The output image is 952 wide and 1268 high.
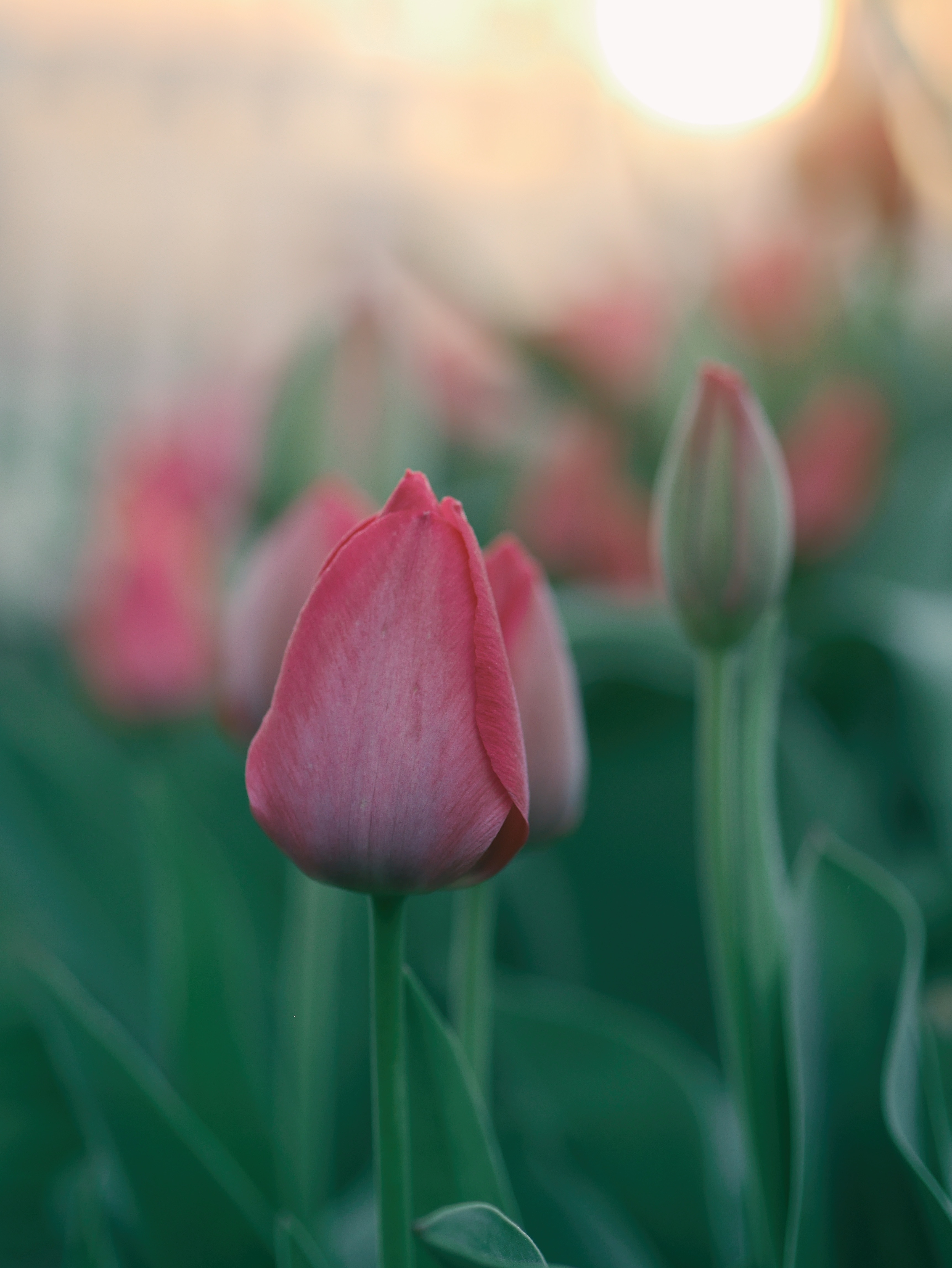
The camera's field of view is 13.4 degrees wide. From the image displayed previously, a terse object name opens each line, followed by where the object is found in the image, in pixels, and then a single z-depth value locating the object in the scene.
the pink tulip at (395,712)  0.60
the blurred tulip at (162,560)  1.09
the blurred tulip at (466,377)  1.49
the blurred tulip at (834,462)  1.18
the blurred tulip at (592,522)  1.28
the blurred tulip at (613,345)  1.36
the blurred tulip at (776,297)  1.36
